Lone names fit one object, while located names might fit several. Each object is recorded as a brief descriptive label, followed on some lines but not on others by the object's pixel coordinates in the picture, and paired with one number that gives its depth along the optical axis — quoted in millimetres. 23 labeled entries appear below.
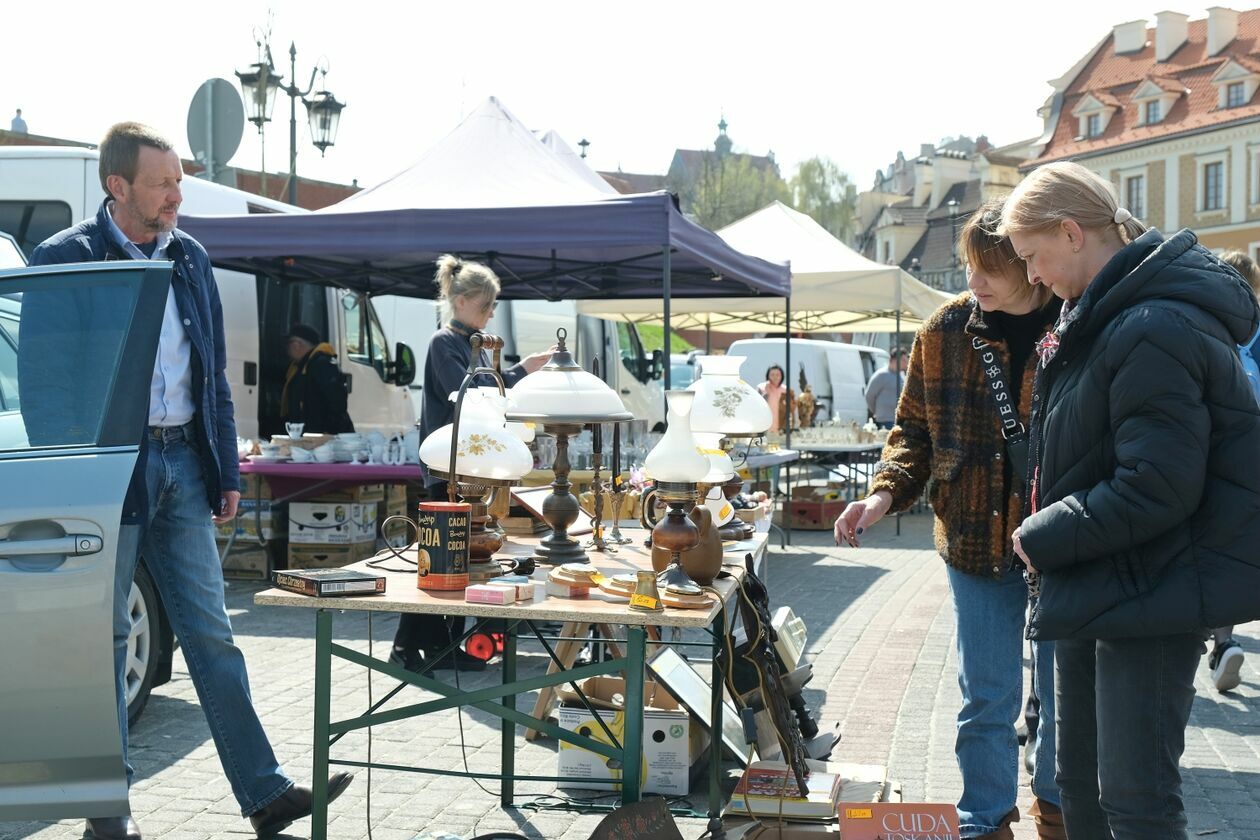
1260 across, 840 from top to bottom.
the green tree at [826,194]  66312
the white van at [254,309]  8406
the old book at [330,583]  3340
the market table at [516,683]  3232
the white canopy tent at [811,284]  13484
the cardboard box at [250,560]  9141
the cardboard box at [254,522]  9031
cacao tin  3449
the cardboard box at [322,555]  9008
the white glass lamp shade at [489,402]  3957
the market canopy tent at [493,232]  7852
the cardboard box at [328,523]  8977
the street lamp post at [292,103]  12969
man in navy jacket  3809
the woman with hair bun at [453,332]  5711
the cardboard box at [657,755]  4508
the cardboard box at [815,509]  13484
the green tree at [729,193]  60250
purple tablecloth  8664
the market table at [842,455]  13180
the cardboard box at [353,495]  9031
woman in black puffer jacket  2486
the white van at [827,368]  22188
